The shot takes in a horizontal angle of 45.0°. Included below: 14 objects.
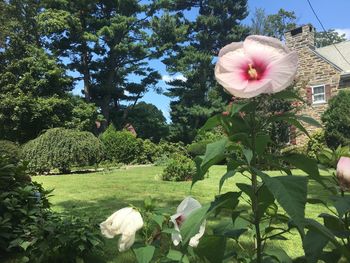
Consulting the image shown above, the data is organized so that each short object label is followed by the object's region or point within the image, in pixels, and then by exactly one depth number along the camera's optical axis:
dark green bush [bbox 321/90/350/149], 17.48
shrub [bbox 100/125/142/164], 19.95
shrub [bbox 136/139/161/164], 20.75
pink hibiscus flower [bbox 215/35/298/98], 1.04
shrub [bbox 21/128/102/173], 15.64
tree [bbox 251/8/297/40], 35.09
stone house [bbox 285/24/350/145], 20.75
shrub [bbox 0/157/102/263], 3.17
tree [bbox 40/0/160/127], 27.28
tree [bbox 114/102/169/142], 30.34
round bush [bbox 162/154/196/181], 10.51
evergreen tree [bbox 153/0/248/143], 29.84
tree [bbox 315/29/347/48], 49.72
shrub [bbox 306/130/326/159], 17.98
